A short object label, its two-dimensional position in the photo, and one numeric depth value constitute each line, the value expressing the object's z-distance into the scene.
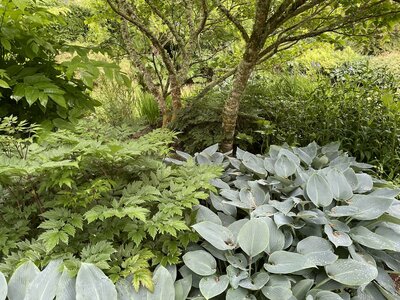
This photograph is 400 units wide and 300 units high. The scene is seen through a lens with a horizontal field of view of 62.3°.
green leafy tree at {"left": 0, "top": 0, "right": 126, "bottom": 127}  1.62
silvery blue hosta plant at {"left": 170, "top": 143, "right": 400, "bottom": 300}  1.21
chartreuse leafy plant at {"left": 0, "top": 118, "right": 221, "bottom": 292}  1.11
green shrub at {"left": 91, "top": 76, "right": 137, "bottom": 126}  3.44
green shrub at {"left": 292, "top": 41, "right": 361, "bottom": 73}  3.41
